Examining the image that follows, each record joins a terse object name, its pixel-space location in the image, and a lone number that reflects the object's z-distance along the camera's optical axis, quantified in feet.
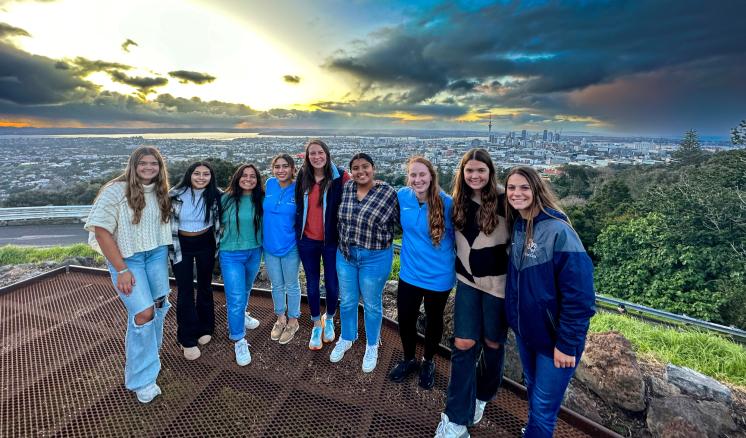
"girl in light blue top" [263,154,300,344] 9.95
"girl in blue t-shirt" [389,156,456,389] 7.89
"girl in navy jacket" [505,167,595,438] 5.77
